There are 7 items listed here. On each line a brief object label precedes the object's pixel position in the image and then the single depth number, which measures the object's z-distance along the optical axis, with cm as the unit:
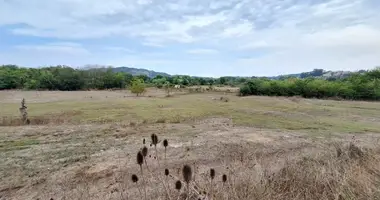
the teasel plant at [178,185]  293
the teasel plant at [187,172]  279
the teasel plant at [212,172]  304
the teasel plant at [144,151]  329
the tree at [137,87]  5980
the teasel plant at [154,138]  350
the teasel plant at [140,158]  305
